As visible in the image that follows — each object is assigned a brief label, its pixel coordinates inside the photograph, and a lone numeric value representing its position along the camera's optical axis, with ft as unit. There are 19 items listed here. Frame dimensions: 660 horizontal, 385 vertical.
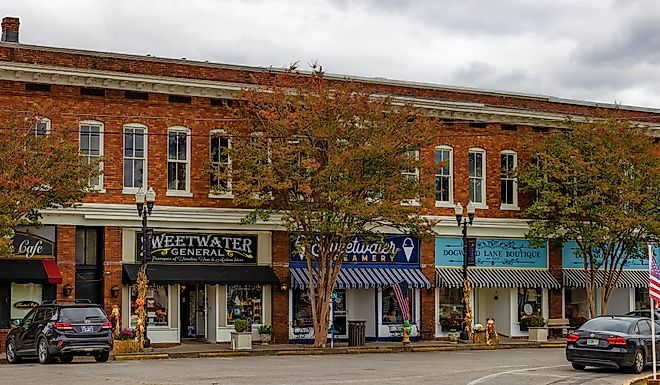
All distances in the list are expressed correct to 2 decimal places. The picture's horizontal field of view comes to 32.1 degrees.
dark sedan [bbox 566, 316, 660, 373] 88.58
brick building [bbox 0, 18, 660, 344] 117.60
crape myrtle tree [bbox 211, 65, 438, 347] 116.78
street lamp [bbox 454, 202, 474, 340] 130.93
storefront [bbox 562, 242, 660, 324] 150.10
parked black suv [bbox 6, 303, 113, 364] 92.02
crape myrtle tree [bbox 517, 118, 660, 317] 138.41
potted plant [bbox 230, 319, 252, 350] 115.44
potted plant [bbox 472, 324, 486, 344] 130.93
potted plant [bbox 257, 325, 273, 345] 126.41
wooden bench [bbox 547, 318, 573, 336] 142.51
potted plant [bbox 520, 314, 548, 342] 136.15
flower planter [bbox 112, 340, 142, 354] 106.93
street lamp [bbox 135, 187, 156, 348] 110.32
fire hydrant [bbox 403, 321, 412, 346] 128.88
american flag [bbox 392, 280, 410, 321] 135.95
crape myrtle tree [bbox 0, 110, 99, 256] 100.68
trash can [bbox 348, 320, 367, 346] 127.13
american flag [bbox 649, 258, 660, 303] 76.59
